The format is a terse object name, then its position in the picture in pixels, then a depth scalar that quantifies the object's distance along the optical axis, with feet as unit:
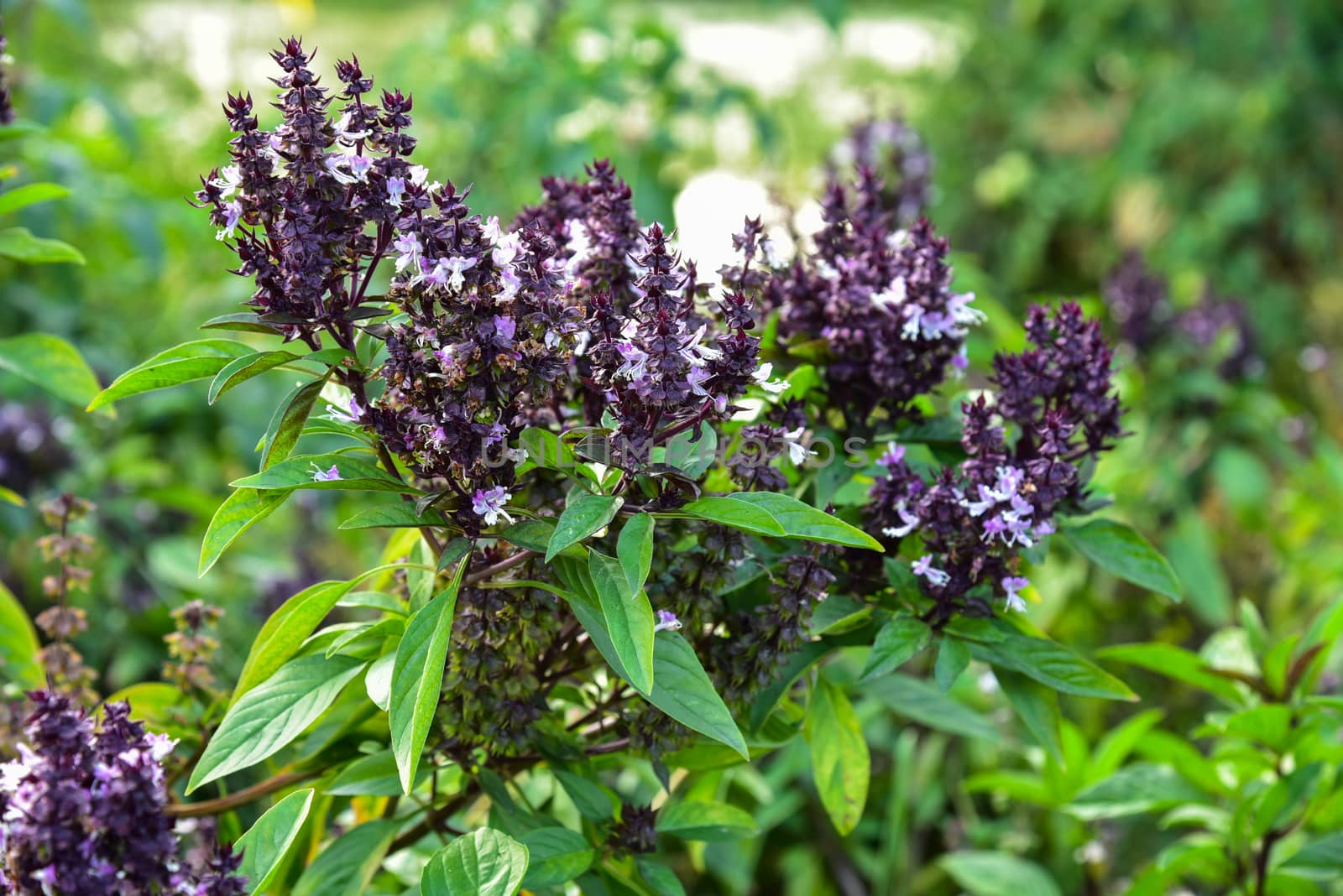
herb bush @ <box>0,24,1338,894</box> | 2.15
